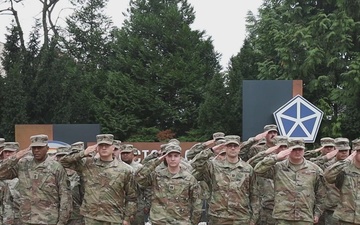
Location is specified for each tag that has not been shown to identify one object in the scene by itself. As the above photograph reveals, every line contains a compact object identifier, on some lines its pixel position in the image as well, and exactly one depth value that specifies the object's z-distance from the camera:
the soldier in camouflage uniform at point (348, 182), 6.56
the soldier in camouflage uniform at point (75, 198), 7.39
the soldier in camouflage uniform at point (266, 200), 7.62
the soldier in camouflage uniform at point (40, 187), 6.78
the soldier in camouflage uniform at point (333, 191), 7.32
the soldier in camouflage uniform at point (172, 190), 6.46
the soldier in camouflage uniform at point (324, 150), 7.85
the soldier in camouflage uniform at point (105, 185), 6.60
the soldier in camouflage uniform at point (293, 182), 6.61
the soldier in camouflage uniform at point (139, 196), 8.51
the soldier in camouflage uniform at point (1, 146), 7.81
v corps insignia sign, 8.30
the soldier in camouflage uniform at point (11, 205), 8.00
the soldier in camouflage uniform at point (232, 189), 6.81
